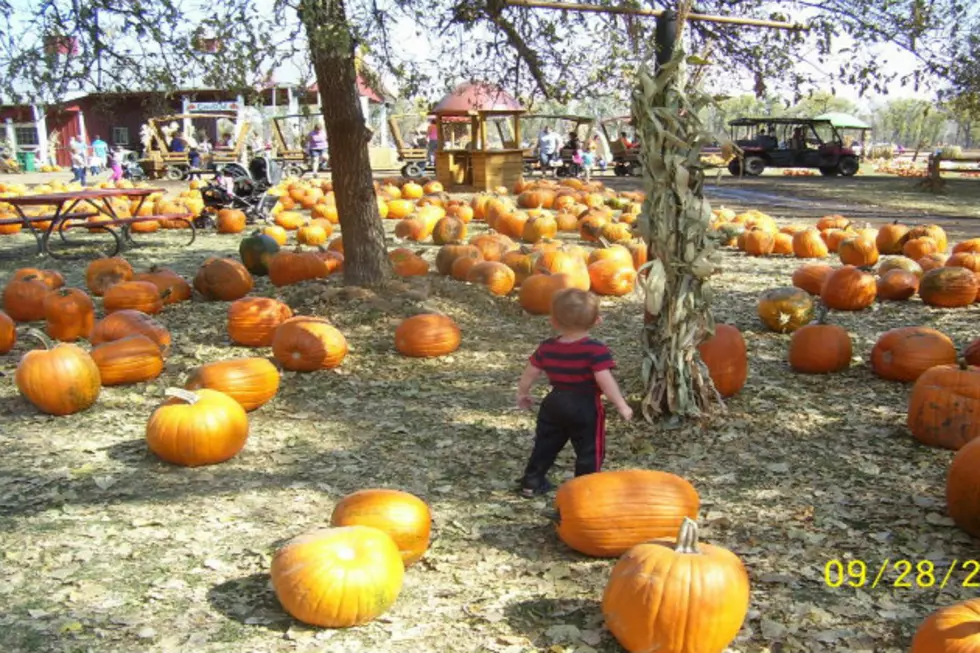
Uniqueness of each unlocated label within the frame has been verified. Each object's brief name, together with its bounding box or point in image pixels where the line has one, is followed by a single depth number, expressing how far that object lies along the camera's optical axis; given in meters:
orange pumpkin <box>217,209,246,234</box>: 13.47
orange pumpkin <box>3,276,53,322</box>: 7.46
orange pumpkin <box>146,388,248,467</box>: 4.34
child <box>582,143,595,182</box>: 26.28
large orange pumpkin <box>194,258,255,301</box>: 8.12
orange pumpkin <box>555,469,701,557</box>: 3.40
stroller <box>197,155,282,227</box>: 14.58
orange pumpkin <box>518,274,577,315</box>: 7.55
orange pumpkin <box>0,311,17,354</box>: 6.36
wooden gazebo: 19.45
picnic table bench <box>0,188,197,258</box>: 10.69
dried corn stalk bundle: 4.51
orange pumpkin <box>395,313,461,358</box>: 6.38
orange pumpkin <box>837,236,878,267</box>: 9.36
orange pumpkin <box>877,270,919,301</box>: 7.88
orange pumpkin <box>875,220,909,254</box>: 10.41
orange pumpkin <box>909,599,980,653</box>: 2.41
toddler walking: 3.88
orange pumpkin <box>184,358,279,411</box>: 5.13
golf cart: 32.38
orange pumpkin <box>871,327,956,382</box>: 5.48
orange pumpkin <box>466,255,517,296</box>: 8.15
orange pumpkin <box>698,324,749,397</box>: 5.22
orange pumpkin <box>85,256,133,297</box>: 8.35
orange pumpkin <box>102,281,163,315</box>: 7.32
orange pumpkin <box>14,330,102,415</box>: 5.05
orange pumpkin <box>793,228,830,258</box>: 10.58
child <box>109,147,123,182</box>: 27.29
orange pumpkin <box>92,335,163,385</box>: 5.67
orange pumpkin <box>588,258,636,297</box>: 8.41
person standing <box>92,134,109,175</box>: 33.94
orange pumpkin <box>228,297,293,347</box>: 6.64
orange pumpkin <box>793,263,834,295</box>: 8.15
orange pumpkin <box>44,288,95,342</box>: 6.78
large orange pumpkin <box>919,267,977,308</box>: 7.48
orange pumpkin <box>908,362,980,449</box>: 4.39
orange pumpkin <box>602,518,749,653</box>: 2.71
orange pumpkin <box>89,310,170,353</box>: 6.14
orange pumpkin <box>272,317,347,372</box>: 6.00
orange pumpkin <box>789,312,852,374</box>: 5.80
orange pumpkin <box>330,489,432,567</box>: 3.35
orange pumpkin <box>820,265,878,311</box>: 7.50
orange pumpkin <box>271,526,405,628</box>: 2.94
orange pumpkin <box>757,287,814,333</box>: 6.87
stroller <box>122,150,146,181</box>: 31.92
